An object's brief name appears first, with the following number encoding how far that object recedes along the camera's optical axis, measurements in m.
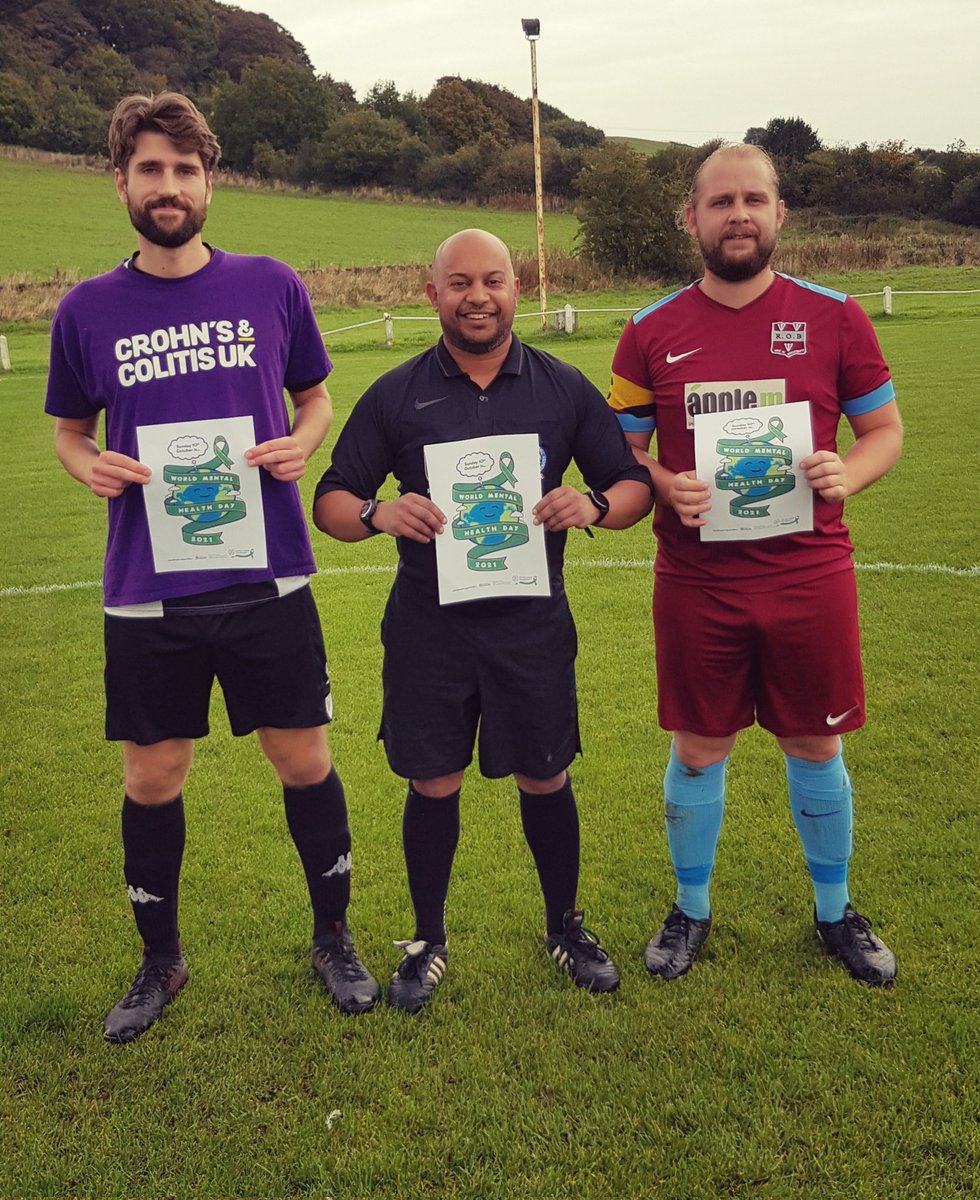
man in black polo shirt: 2.52
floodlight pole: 21.77
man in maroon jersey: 2.62
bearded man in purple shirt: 2.49
